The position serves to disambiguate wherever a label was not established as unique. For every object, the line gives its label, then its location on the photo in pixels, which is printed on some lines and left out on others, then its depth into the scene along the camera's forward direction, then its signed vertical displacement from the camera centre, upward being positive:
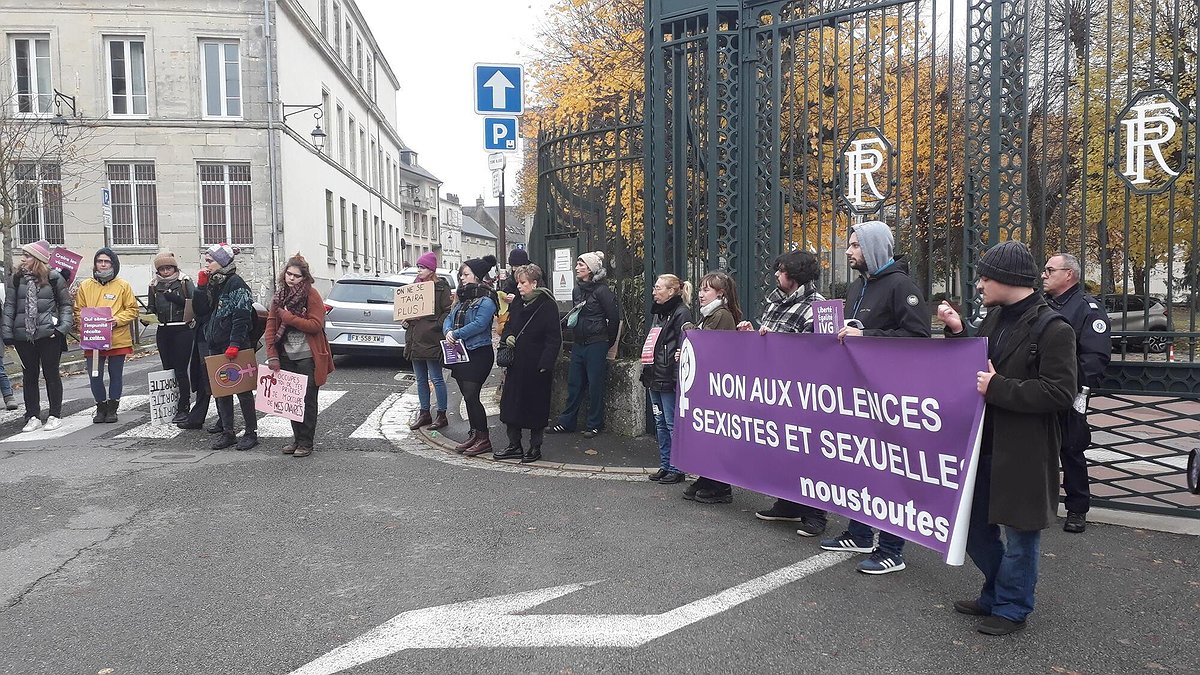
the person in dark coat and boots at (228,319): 7.76 -0.29
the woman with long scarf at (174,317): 8.59 -0.30
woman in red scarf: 7.50 -0.44
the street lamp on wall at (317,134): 27.75 +5.67
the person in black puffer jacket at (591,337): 7.82 -0.51
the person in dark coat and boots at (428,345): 8.54 -0.61
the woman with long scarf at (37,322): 8.48 -0.32
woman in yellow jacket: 8.85 -0.28
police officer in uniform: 5.25 -0.52
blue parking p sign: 10.49 +1.78
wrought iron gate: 5.30 +0.90
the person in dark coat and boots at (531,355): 7.18 -0.60
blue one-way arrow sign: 10.05 +2.27
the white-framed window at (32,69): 28.92 +7.31
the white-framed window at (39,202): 20.31 +2.39
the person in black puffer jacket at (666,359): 6.28 -0.56
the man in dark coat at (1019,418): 3.53 -0.60
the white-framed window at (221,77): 29.34 +7.07
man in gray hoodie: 4.53 -0.12
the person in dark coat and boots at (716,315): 5.96 -0.24
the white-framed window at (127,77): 29.03 +7.04
